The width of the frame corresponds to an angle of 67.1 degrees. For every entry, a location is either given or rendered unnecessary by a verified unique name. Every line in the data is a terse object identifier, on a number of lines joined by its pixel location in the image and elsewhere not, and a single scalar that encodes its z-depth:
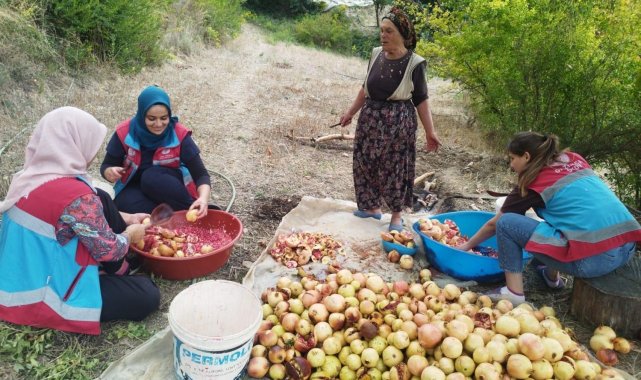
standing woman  3.56
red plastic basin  3.05
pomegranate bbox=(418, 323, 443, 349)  2.35
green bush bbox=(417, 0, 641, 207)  4.52
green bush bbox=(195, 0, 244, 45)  12.55
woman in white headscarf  2.35
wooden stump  2.74
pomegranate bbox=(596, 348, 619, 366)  2.57
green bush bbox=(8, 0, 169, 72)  6.71
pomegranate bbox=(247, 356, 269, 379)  2.33
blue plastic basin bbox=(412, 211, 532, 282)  3.14
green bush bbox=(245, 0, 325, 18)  23.42
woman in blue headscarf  3.32
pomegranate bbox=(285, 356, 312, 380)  2.32
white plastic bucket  2.06
